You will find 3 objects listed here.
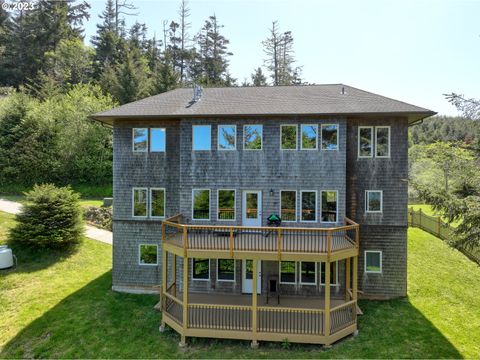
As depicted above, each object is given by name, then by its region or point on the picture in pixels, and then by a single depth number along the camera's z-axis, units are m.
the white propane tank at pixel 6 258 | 14.57
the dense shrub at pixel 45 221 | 15.73
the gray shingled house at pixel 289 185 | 12.11
